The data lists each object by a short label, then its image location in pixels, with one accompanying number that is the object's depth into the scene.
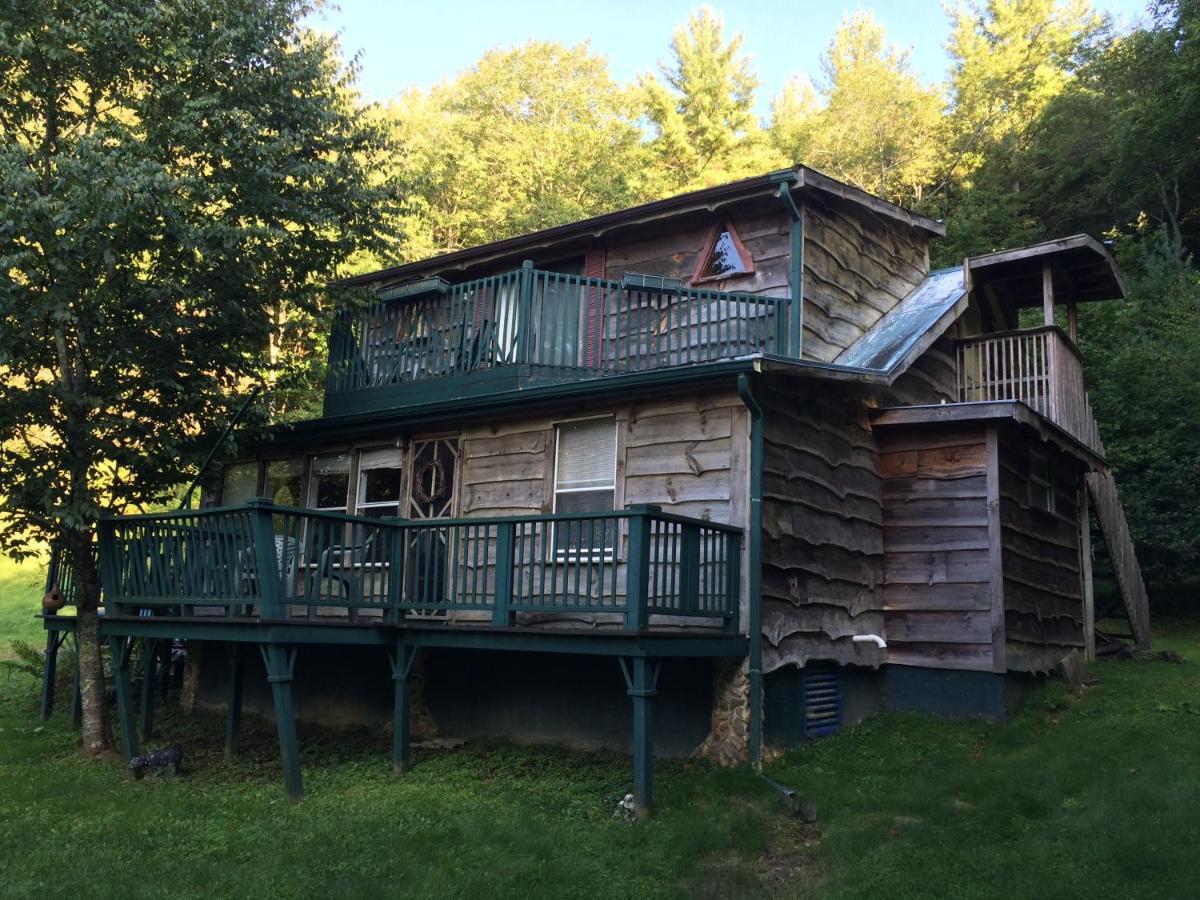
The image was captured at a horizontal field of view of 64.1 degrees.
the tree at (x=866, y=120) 35.75
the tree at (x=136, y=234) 10.43
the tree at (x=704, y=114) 35.34
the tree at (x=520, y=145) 34.38
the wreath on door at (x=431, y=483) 12.37
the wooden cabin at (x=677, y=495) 9.50
